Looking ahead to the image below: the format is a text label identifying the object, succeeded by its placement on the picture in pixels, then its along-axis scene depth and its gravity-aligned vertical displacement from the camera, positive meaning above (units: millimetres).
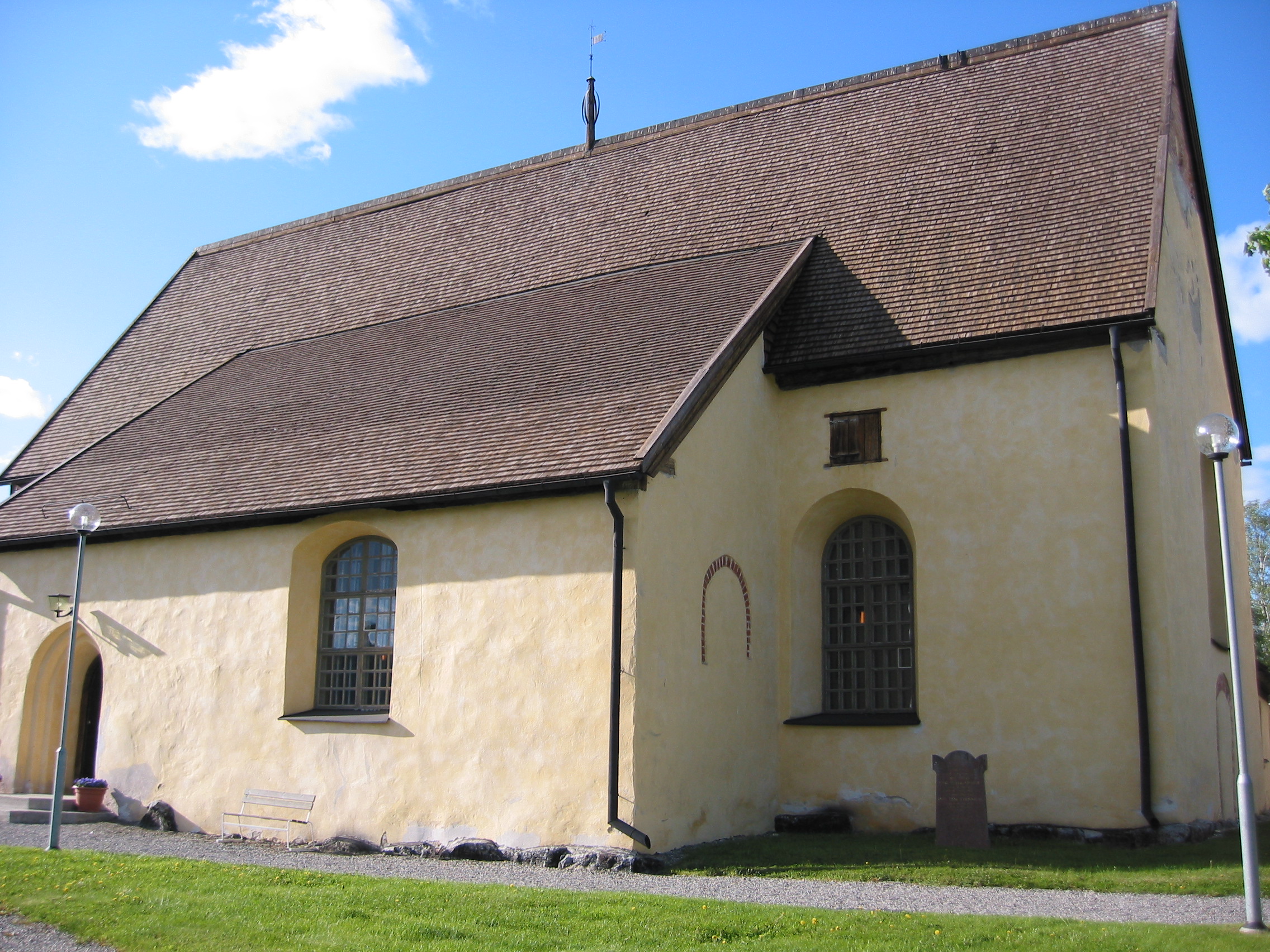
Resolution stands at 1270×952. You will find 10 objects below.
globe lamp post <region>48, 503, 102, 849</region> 13234 +541
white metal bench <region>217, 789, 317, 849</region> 14844 -1416
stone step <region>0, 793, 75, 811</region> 16453 -1459
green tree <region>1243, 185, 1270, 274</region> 19016 +7556
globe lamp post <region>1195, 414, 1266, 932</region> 8930 +242
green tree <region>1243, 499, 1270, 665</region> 41469 +5676
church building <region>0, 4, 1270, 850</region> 13656 +2275
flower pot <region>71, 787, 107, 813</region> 16234 -1374
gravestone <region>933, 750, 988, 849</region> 13438 -1033
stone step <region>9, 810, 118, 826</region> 15953 -1604
